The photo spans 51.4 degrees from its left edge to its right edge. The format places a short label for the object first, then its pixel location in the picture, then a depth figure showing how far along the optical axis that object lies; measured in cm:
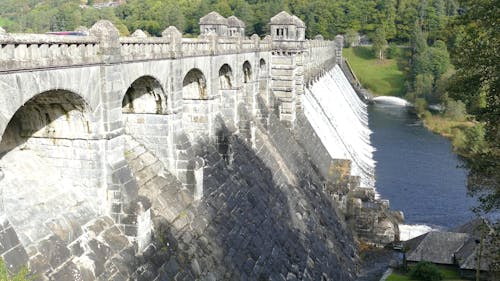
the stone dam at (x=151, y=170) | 1422
